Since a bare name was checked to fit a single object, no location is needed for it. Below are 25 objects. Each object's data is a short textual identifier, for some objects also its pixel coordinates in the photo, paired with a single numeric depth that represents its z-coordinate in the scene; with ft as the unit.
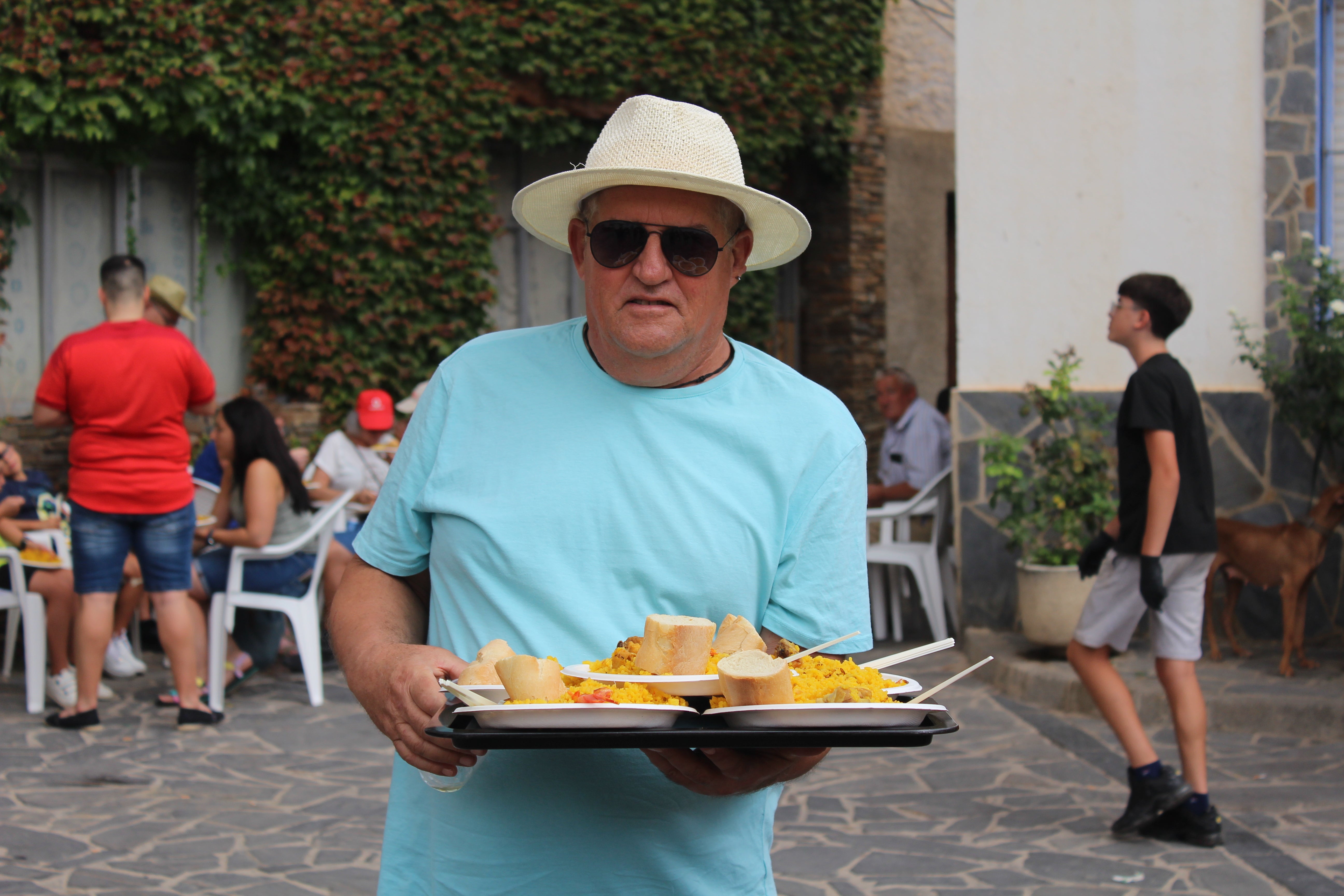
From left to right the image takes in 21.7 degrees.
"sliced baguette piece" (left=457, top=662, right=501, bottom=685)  10.09
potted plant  30.18
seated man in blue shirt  38.08
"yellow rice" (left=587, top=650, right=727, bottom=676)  10.17
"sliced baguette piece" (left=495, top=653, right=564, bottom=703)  9.96
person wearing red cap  34.73
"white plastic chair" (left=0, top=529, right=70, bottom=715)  27.08
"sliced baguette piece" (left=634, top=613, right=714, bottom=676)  10.11
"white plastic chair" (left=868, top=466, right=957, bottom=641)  35.47
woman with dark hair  27.13
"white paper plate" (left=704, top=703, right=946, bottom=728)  9.91
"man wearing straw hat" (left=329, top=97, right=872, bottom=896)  10.50
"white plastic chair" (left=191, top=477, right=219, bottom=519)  32.82
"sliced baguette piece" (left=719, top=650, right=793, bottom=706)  9.96
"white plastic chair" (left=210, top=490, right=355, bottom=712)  27.35
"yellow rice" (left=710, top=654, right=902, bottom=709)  10.11
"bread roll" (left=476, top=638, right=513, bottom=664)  10.17
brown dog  28.85
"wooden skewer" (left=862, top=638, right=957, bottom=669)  10.32
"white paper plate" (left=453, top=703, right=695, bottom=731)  9.86
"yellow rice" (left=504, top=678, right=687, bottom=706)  10.00
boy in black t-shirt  19.70
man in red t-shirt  24.71
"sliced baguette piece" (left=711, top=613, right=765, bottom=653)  10.32
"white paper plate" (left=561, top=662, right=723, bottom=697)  10.03
